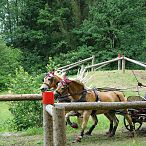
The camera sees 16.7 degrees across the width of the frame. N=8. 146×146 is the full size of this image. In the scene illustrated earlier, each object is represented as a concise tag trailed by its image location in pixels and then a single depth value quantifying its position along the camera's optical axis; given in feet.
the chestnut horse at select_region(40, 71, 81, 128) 38.13
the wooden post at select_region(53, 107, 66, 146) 19.88
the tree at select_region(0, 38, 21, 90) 107.64
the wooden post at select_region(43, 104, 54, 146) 23.68
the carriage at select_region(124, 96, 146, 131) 37.24
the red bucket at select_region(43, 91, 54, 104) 22.30
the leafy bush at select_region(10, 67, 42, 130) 44.31
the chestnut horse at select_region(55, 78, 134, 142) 36.08
